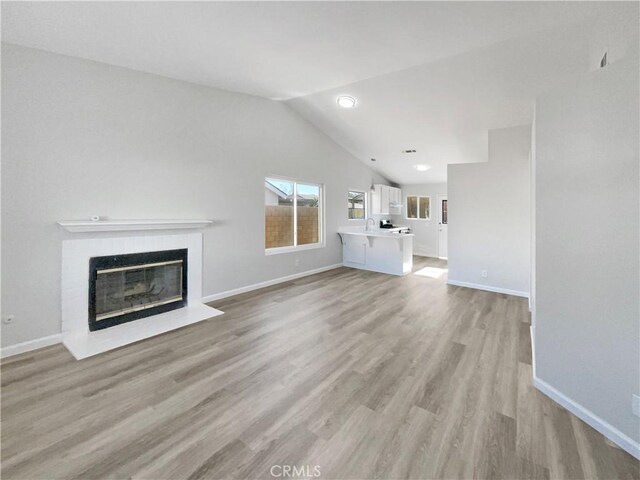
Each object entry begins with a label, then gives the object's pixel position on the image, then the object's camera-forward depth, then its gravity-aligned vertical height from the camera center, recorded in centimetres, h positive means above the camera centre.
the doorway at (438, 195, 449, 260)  782 +42
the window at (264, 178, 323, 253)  493 +50
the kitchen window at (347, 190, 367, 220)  694 +93
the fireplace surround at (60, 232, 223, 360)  273 -72
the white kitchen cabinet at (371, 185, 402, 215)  754 +120
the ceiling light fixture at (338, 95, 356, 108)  421 +223
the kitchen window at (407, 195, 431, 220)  828 +103
